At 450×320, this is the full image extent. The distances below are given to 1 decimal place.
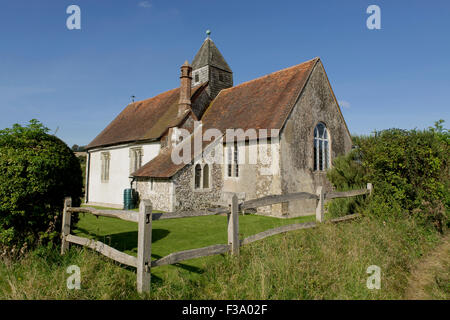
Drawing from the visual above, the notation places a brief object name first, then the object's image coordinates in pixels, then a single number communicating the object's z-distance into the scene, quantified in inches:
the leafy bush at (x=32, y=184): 206.2
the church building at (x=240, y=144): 561.3
